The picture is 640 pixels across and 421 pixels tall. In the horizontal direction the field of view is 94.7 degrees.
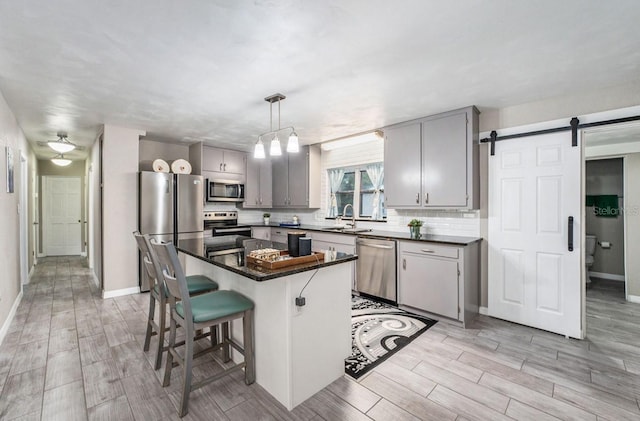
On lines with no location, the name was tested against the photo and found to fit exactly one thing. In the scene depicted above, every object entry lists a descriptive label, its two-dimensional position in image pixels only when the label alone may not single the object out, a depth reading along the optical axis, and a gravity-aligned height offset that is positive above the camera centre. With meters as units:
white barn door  2.86 -0.27
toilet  4.86 -0.66
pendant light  2.68 +0.60
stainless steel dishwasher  3.68 -0.78
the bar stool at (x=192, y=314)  1.82 -0.69
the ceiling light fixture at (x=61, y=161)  5.81 +0.97
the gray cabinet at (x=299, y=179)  5.37 +0.56
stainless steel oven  5.34 -0.30
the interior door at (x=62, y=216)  7.22 -0.15
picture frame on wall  3.19 +0.47
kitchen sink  4.34 -0.33
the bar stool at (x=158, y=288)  2.25 -0.66
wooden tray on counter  1.82 -0.34
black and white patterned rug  2.41 -1.25
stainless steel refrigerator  4.31 +0.05
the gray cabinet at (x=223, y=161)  5.26 +0.88
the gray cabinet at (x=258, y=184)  5.83 +0.49
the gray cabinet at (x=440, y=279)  3.10 -0.80
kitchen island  1.86 -0.78
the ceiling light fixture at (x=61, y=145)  4.43 +0.99
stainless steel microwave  5.25 +0.34
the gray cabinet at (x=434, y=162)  3.31 +0.55
